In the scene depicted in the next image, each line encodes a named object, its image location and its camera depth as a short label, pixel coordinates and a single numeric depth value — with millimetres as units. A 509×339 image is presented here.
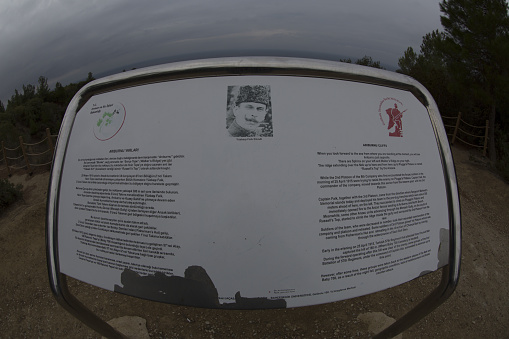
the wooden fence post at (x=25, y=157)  6250
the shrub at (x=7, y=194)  4742
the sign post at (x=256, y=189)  1005
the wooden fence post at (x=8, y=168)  6712
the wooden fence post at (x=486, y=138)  6155
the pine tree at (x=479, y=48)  5426
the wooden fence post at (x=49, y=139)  5873
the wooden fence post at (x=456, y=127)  6595
